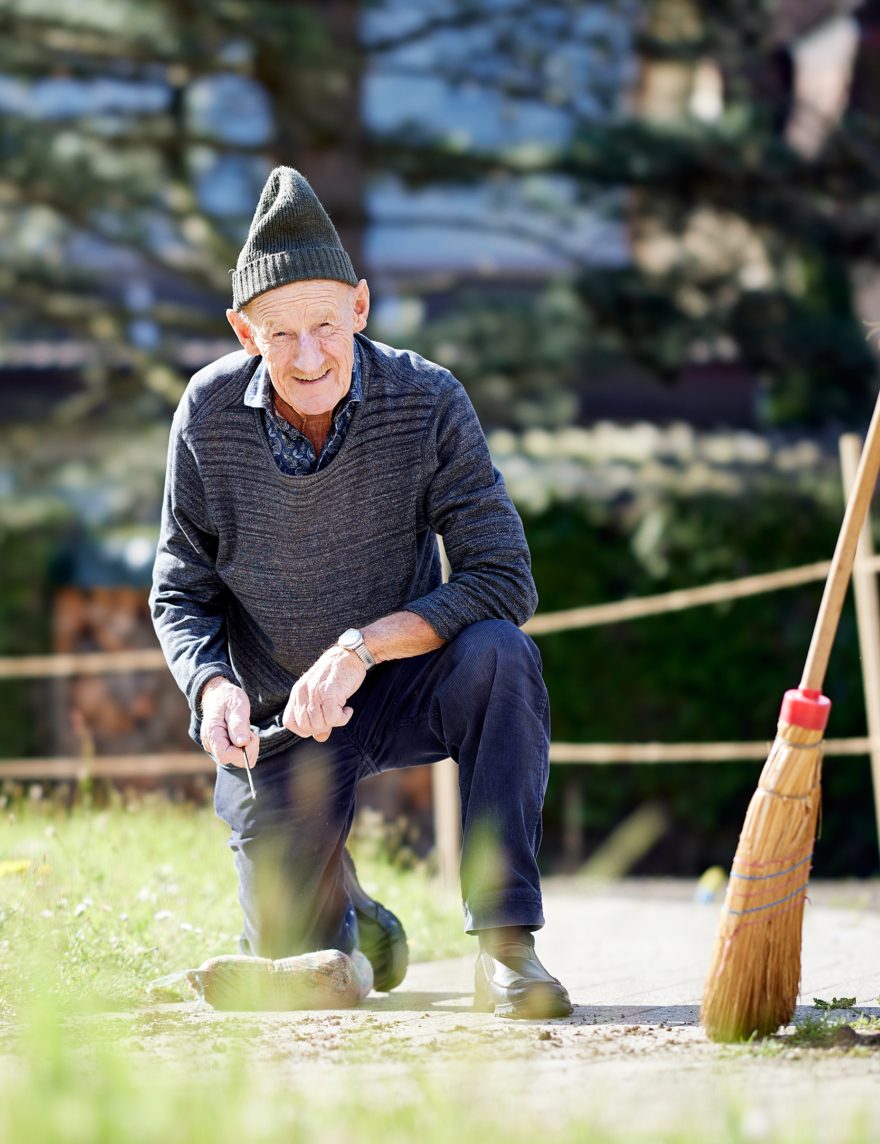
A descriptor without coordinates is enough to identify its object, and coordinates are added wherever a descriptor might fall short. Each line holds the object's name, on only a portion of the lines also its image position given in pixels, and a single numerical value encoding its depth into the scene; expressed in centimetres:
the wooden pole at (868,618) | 817
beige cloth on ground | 493
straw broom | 423
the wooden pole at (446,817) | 974
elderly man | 498
